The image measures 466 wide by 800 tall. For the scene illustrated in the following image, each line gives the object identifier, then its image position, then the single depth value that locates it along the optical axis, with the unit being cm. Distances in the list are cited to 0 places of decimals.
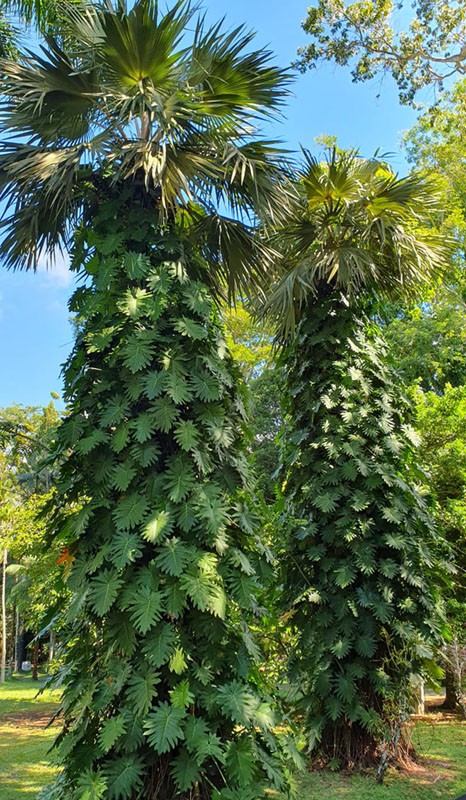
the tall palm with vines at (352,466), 509
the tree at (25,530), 832
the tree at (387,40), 1038
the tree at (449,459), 761
